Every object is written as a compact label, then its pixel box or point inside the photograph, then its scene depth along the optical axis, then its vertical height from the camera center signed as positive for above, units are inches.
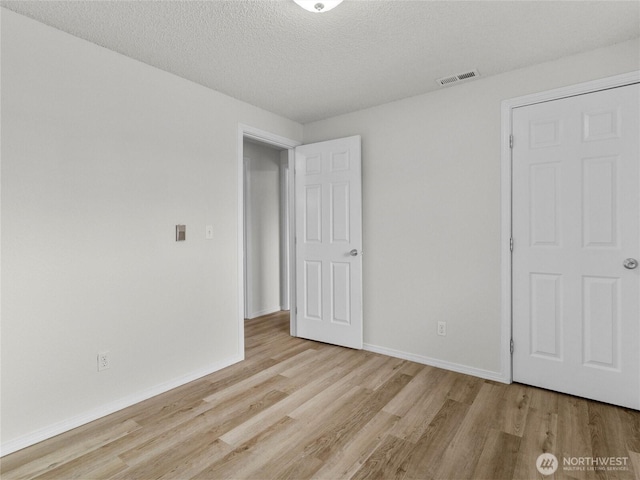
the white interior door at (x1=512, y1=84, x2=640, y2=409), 89.2 -3.4
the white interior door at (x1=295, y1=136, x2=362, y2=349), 136.4 -2.6
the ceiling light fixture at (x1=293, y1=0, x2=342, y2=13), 70.1 +46.1
